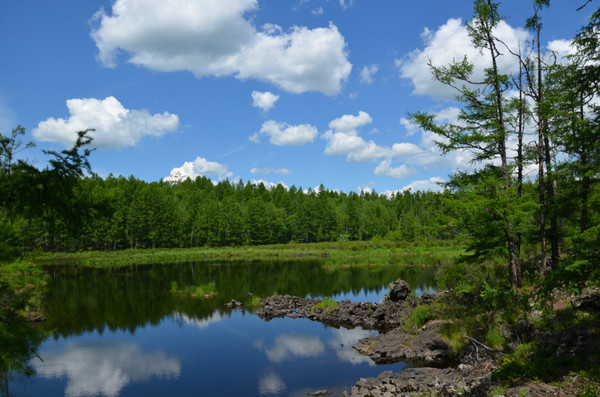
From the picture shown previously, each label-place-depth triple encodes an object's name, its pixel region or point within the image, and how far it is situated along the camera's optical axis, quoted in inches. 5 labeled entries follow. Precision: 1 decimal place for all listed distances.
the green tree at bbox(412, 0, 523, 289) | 645.3
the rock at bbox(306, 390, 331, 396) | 538.9
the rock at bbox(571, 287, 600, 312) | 513.7
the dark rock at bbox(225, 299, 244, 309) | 1190.3
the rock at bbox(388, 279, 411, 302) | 1039.6
